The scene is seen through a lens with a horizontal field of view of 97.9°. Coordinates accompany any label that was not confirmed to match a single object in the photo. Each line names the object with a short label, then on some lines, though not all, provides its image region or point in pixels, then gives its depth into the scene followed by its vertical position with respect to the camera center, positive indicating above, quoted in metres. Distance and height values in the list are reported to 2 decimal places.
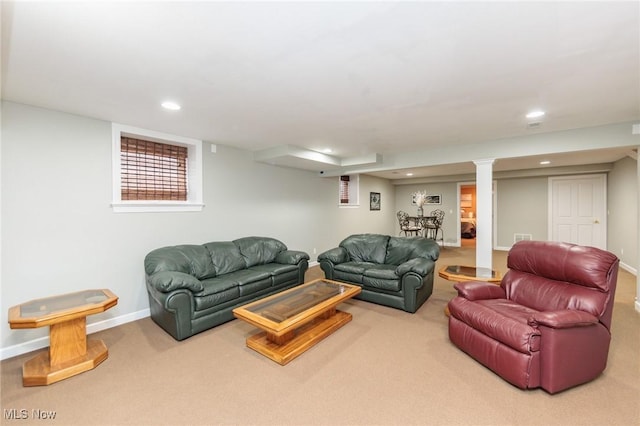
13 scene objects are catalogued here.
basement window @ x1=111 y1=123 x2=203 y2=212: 3.29 +0.58
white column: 4.12 -0.02
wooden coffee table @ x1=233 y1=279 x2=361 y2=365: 2.41 -0.93
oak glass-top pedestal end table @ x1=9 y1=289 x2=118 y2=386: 2.12 -1.01
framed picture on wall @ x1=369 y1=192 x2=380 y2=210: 8.06 +0.39
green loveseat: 3.46 -0.76
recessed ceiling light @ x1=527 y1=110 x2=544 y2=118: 2.94 +1.08
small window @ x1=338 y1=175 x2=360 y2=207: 7.32 +0.64
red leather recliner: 1.94 -0.82
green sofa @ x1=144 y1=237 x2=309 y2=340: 2.79 -0.79
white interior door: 6.32 +0.09
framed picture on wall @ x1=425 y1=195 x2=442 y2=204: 8.95 +0.48
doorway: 9.67 -0.12
